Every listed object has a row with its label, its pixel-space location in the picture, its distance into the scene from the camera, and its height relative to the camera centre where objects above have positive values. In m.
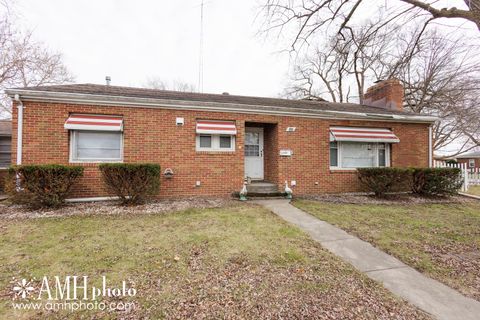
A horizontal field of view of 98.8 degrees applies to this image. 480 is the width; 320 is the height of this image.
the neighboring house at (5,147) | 11.65 +0.87
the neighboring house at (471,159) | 34.93 +1.09
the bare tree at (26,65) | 12.71 +6.89
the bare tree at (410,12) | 4.54 +4.01
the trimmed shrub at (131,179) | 6.05 -0.50
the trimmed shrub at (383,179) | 7.92 -0.55
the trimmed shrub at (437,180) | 8.34 -0.63
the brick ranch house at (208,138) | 6.69 +1.02
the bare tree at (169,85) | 27.36 +10.60
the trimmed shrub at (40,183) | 5.51 -0.59
